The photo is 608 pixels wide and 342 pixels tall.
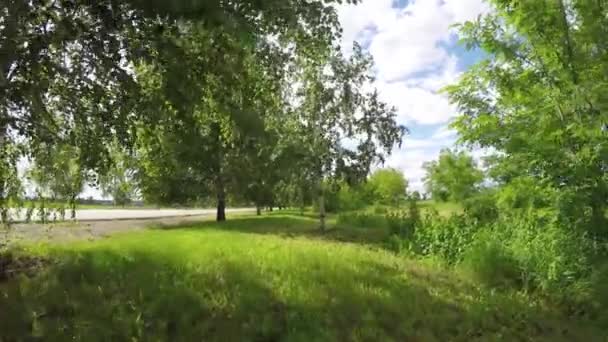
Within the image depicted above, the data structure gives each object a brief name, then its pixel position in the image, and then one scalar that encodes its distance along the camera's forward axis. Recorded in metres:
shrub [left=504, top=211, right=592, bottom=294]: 8.64
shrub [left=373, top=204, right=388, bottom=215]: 29.67
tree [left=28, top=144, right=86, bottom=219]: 8.12
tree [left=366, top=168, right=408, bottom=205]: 48.31
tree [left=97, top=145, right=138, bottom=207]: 8.94
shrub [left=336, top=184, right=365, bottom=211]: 41.19
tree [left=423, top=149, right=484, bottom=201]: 16.17
